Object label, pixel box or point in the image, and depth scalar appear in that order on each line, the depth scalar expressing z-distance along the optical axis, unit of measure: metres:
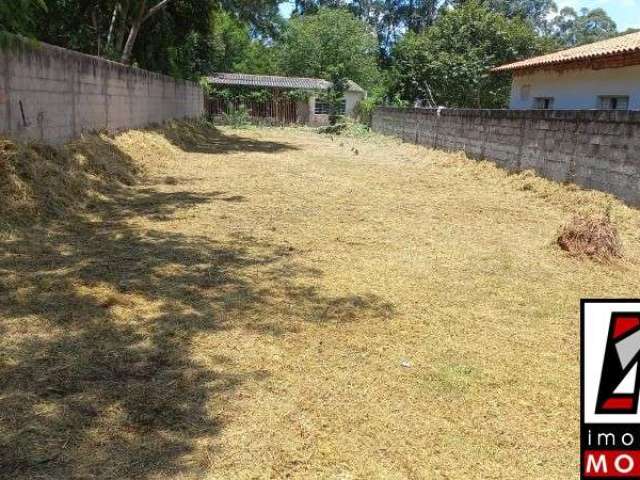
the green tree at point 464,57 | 28.14
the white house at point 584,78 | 14.50
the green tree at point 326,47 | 44.97
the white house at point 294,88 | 35.91
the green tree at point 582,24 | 81.19
